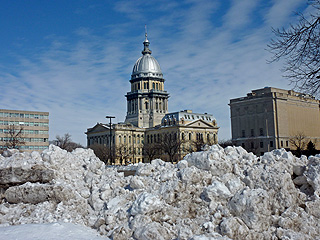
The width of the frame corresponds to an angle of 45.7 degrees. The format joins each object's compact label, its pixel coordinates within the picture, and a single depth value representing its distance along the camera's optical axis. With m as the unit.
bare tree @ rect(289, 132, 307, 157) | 84.91
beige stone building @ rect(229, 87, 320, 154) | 85.81
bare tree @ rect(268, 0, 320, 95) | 12.05
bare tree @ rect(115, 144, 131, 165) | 86.07
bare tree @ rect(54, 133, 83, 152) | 75.99
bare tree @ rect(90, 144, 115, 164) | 74.43
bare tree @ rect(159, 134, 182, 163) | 70.38
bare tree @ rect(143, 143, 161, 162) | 77.81
